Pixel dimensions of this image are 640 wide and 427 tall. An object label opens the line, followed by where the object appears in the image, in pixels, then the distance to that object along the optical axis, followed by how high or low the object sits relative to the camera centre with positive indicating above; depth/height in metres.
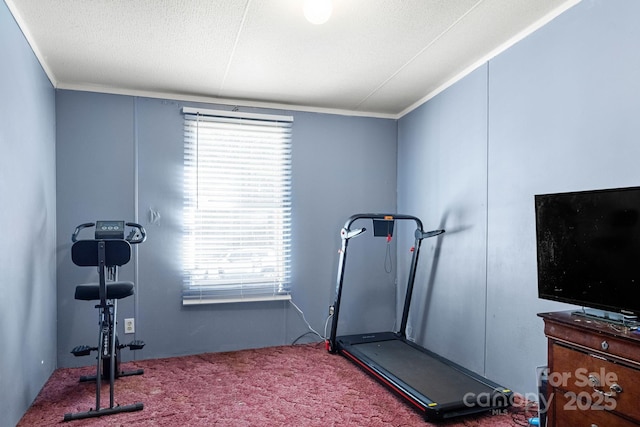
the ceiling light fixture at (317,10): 1.90 +1.03
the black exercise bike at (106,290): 2.40 -0.50
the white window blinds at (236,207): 3.53 +0.09
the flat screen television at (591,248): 1.61 -0.16
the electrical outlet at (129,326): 3.35 -0.95
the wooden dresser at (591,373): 1.47 -0.66
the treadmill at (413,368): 2.35 -1.14
